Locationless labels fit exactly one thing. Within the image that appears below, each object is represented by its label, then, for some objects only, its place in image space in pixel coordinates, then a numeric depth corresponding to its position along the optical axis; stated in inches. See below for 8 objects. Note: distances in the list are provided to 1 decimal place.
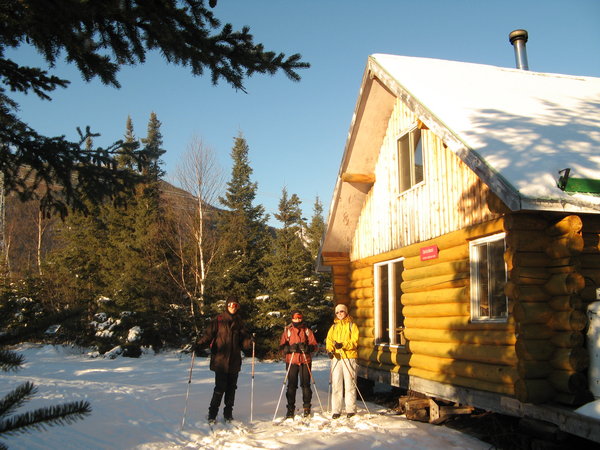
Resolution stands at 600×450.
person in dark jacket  357.1
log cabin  259.8
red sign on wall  363.3
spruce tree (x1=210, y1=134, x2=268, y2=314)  1101.7
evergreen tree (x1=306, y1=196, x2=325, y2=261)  1509.6
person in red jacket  382.3
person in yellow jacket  374.9
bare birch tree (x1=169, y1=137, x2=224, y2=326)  1086.4
